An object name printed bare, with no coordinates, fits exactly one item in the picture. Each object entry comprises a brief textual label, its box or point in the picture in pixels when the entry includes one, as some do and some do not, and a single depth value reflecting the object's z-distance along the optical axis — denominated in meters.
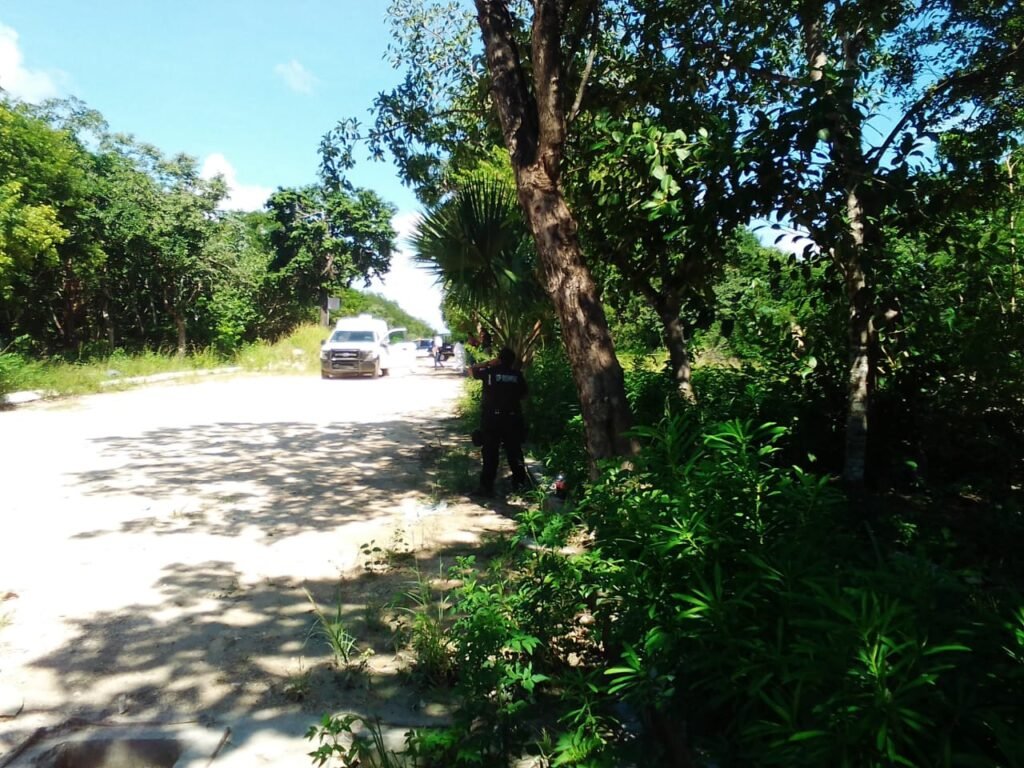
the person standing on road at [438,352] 38.81
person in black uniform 7.03
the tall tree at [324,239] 39.69
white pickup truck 26.00
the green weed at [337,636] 3.56
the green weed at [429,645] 3.40
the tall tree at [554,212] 4.35
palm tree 8.73
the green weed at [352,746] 2.54
